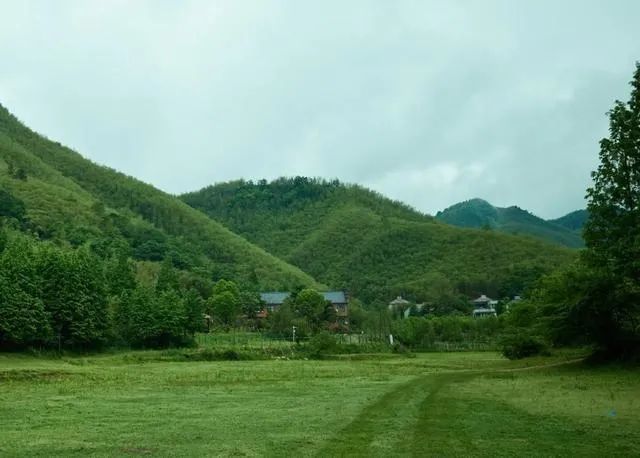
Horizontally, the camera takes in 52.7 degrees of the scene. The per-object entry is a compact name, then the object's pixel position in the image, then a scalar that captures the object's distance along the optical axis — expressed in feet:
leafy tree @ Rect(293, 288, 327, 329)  368.36
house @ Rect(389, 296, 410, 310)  505.99
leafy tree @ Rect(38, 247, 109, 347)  234.79
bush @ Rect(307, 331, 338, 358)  262.47
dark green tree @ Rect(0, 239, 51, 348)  207.82
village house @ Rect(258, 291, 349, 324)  438.40
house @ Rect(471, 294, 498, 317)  527.97
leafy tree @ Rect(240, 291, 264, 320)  411.75
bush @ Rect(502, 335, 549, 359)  208.44
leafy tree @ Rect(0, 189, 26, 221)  462.60
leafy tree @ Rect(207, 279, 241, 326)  370.94
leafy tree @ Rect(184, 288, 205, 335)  291.30
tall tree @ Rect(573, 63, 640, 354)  122.62
